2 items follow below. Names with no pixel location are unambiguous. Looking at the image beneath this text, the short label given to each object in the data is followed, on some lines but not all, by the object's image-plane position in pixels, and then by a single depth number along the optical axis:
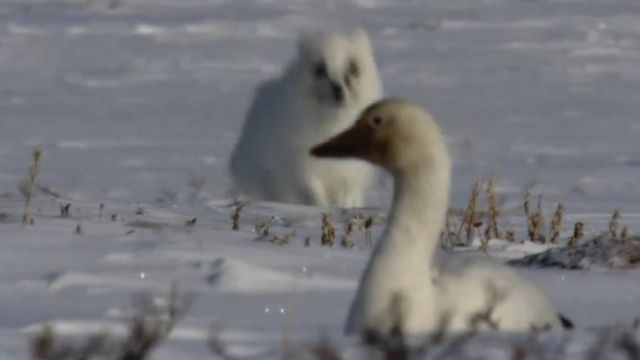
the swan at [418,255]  9.60
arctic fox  23.31
